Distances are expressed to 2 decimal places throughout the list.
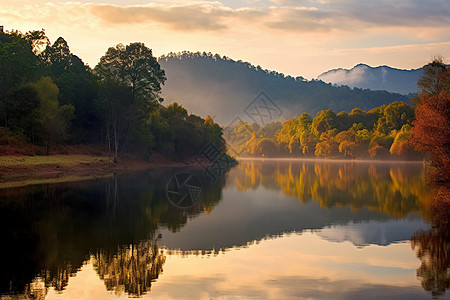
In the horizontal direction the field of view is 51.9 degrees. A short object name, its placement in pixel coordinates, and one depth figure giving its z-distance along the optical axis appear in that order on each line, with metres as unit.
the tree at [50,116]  67.69
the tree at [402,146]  152.75
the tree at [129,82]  83.12
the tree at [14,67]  68.88
